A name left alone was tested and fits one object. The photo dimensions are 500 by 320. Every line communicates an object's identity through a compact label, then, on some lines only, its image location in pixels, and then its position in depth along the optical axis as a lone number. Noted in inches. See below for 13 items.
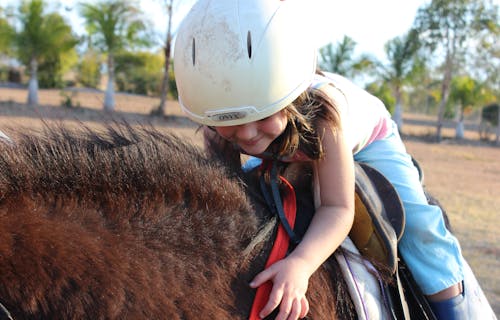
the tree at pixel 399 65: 1282.0
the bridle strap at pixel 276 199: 63.6
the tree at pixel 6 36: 1123.9
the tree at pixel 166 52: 1068.5
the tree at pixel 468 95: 1456.4
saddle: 69.5
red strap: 55.5
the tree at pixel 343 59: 1382.9
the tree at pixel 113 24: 1182.3
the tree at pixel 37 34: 1135.0
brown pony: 44.7
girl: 59.2
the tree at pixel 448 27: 1141.1
